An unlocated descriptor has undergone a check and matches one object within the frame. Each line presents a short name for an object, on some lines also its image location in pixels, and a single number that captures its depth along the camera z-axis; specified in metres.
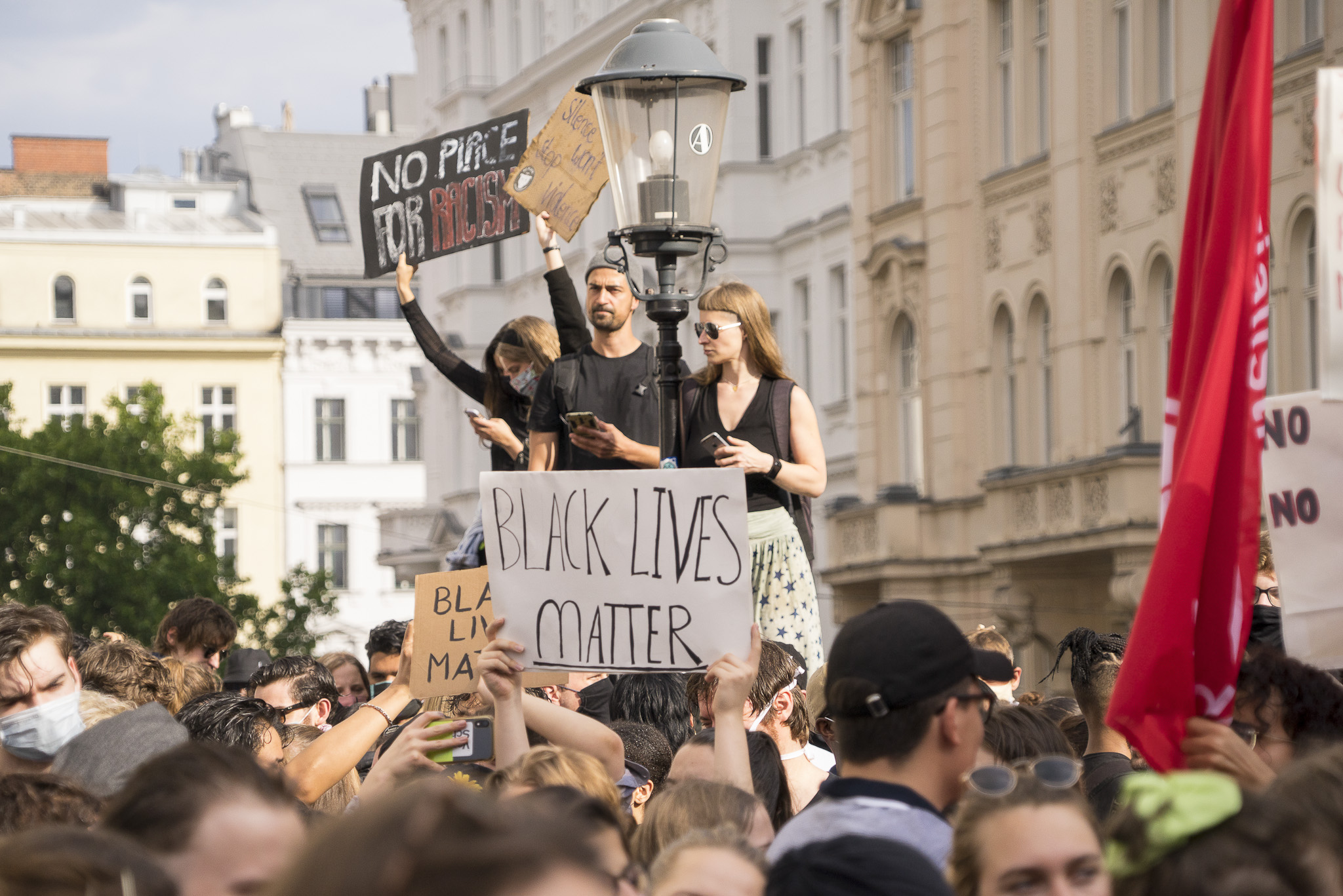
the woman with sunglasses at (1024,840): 6.91
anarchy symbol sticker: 14.72
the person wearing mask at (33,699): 10.75
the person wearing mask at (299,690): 15.29
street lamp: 14.68
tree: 82.56
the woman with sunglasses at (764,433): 14.35
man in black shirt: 15.67
